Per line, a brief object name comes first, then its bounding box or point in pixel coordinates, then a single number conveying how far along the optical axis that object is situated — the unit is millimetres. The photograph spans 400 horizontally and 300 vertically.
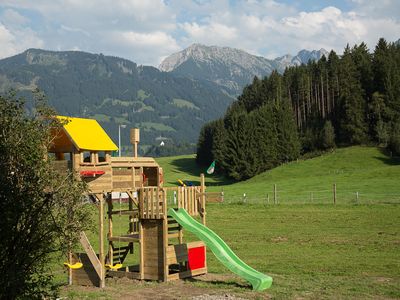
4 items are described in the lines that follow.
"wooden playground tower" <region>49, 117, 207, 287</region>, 17891
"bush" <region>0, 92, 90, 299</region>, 9166
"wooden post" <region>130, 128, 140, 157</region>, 20683
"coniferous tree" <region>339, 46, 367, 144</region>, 81562
